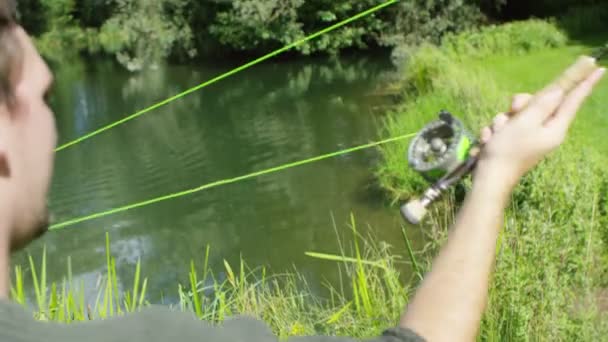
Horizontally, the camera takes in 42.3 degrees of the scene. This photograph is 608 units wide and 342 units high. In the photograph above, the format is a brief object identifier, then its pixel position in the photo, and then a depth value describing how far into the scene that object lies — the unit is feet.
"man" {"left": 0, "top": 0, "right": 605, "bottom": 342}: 2.39
